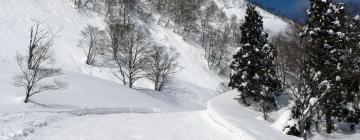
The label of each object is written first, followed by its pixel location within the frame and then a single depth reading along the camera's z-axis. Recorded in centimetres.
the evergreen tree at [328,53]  2738
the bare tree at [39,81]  3683
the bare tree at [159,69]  5994
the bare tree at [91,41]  6200
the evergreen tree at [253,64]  3953
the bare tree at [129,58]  5909
